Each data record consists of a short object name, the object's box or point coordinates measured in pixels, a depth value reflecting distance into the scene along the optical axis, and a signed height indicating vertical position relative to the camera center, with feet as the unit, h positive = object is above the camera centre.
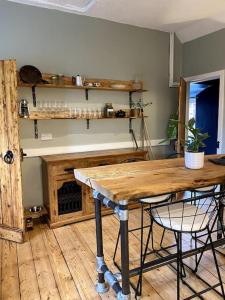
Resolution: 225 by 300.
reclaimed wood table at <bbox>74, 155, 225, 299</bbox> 4.79 -1.32
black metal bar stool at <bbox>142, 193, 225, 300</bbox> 5.36 -2.31
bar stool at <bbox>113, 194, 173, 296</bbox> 7.54 -2.52
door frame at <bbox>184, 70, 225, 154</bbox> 11.78 +0.60
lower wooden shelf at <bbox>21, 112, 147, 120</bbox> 10.24 +0.32
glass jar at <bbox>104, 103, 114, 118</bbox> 11.84 +0.57
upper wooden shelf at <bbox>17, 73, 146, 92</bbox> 10.33 +1.83
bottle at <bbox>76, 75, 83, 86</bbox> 10.84 +1.93
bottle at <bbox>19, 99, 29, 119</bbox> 9.88 +0.59
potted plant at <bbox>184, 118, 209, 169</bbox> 6.34 -0.81
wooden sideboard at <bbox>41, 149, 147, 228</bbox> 9.92 -2.78
